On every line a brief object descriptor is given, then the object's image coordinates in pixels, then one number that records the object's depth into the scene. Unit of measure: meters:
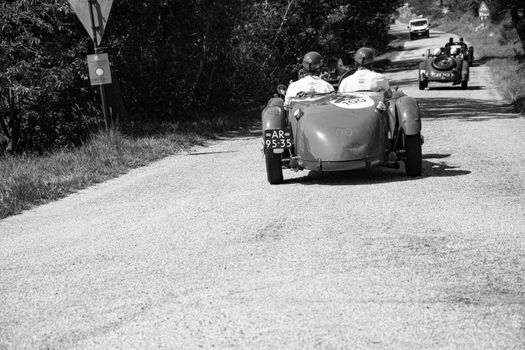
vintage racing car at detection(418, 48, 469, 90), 27.70
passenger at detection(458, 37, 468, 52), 32.06
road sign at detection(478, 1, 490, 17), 44.25
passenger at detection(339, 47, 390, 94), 11.09
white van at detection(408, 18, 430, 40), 76.69
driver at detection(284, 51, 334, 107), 11.14
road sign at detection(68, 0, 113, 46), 13.45
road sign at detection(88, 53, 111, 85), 13.61
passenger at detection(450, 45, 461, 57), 28.84
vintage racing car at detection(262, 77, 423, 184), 9.48
